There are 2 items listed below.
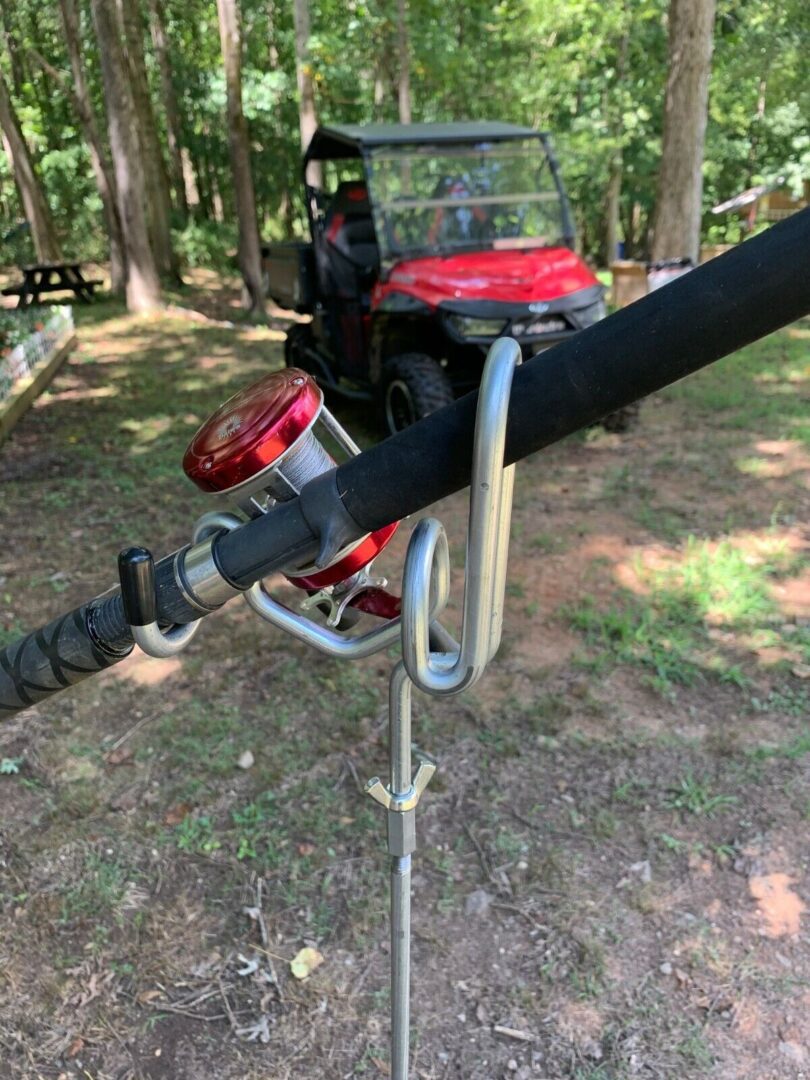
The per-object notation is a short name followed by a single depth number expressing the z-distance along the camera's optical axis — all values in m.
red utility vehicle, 4.80
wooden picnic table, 12.23
